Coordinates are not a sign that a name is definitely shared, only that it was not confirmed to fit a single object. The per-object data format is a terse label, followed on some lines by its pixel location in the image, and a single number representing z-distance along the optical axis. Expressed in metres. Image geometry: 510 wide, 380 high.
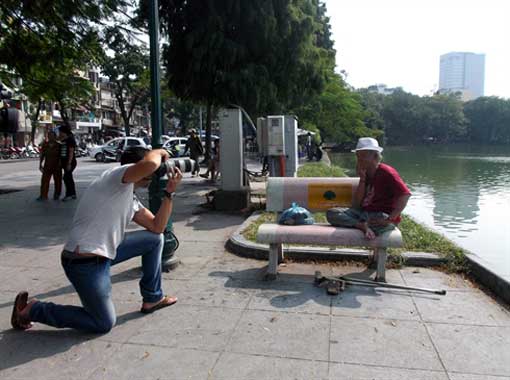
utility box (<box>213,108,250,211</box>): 8.63
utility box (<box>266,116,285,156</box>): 8.20
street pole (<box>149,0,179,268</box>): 4.62
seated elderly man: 4.40
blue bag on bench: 4.86
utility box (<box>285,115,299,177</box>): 9.77
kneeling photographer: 3.20
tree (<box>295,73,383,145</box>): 31.20
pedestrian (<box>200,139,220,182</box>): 14.23
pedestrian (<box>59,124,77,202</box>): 10.08
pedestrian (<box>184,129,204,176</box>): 14.84
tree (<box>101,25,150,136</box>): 38.28
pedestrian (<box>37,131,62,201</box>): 10.08
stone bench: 4.36
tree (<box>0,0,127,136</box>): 9.43
